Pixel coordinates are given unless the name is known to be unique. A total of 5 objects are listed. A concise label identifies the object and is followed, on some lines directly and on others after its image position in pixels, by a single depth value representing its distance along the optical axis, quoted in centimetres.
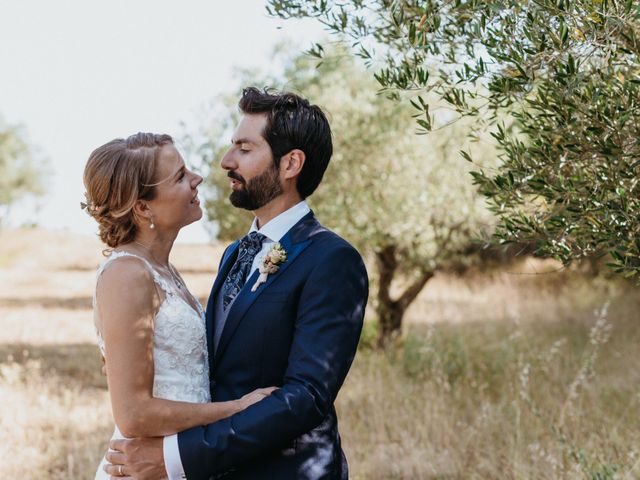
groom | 280
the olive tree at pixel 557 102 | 298
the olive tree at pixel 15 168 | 4738
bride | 286
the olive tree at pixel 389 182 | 1152
